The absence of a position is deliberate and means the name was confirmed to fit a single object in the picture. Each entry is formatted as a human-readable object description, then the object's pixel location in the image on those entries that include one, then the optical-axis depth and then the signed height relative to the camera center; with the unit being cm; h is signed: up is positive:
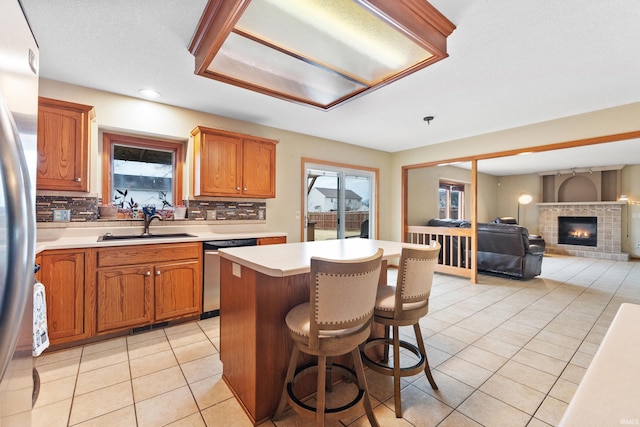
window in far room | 674 +37
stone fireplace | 718 -34
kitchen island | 154 -61
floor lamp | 857 +51
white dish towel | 129 -54
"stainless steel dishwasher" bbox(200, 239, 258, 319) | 301 -71
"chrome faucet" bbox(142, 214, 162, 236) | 305 -10
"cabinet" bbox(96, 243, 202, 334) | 249 -69
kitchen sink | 280 -25
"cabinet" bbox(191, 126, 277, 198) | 326 +61
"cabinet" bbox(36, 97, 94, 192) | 242 +60
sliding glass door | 474 +22
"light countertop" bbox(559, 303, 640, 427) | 42 -30
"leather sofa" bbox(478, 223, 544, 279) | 464 -63
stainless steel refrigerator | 61 +1
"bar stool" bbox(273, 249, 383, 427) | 127 -52
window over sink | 314 +49
